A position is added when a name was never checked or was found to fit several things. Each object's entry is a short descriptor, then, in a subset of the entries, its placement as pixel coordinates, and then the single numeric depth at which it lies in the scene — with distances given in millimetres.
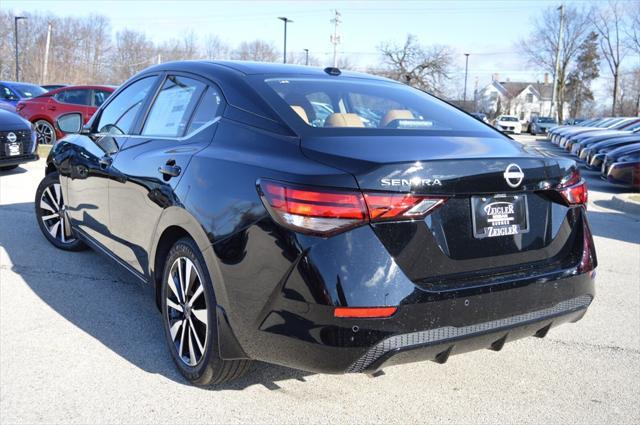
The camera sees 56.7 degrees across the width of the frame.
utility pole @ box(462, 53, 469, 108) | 80688
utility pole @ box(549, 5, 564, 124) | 45506
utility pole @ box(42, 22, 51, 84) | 50625
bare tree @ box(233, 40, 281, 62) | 63425
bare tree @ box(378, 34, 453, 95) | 56219
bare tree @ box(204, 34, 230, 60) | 71050
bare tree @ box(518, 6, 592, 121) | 53438
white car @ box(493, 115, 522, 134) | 44131
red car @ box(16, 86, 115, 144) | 14031
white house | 89062
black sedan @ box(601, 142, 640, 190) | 11297
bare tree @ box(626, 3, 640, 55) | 40375
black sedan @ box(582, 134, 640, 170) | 13898
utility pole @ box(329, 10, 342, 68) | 39778
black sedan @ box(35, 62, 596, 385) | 2307
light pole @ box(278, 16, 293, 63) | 46281
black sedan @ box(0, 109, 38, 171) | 9344
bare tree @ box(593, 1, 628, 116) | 47562
